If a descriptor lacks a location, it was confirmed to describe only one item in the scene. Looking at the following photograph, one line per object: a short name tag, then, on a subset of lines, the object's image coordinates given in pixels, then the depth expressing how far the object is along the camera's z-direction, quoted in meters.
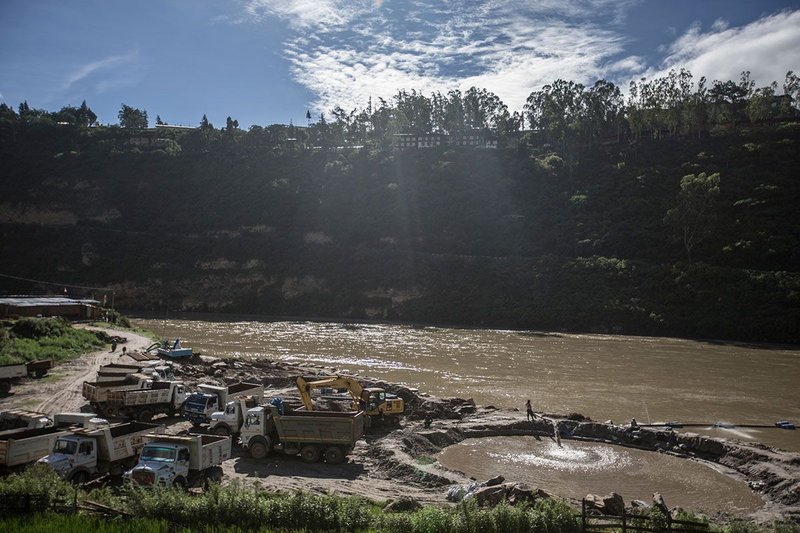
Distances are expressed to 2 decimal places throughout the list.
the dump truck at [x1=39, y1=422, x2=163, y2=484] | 15.01
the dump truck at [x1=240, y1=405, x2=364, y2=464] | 18.91
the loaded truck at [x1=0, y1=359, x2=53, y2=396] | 26.69
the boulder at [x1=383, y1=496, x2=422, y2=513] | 13.82
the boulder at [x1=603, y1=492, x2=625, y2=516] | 13.35
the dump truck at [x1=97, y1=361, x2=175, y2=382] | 27.72
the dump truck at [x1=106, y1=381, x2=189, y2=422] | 23.06
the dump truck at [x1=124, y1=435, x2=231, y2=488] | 14.38
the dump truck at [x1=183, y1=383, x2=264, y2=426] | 22.88
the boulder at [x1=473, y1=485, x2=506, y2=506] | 14.59
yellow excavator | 22.95
